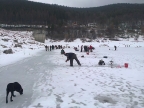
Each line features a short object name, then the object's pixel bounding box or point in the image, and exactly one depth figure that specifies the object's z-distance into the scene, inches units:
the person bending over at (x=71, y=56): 559.2
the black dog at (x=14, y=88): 252.3
